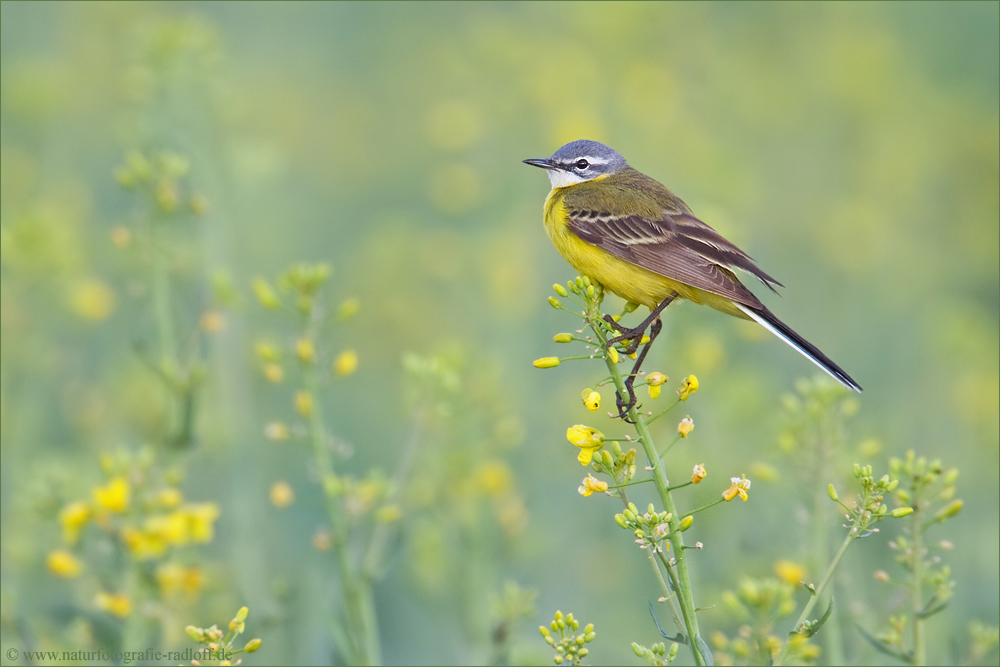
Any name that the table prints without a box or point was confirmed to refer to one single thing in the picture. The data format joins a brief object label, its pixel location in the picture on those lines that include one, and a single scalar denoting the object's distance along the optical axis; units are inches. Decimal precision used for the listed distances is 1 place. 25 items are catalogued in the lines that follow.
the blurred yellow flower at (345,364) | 328.6
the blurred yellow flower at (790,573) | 335.0
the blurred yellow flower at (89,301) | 526.6
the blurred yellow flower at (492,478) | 430.0
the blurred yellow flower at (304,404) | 317.1
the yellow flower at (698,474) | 216.1
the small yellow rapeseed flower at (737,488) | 223.3
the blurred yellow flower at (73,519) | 317.4
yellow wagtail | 334.3
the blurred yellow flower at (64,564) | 329.1
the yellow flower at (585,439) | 222.8
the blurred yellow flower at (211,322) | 396.2
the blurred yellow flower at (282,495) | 339.6
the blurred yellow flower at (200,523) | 336.8
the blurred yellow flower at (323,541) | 320.5
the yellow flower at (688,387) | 233.1
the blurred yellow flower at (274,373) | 339.6
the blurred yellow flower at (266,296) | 330.6
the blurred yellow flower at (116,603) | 313.7
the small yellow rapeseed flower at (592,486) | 220.7
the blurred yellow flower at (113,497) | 316.5
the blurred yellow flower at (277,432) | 324.5
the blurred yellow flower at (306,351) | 318.7
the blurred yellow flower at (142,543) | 318.0
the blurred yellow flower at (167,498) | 326.0
